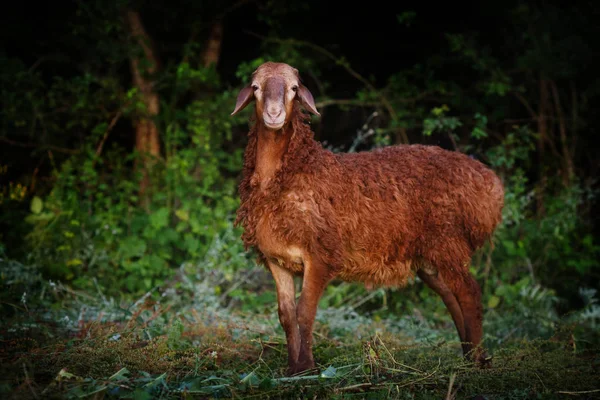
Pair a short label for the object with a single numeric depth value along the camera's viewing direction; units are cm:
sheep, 485
